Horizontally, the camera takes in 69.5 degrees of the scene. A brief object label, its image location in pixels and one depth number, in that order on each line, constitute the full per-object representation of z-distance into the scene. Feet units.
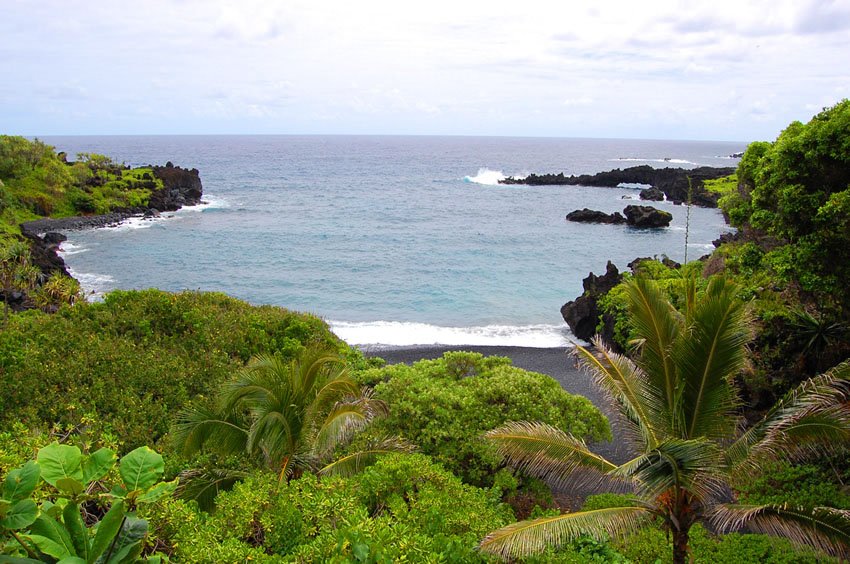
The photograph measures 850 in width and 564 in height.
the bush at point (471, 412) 33.81
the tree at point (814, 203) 40.50
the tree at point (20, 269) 82.06
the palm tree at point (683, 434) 21.48
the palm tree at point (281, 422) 26.81
